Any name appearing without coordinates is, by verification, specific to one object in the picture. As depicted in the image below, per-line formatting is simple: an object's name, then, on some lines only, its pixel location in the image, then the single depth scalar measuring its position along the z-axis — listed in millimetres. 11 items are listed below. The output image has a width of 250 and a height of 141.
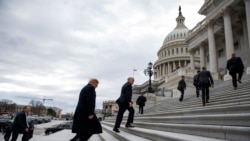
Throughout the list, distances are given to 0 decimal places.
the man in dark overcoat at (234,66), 7507
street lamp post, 20963
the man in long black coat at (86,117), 3864
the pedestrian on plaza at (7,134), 9898
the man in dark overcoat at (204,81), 7365
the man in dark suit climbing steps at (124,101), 5773
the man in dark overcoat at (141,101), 12022
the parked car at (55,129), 16479
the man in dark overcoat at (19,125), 6526
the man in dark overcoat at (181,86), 11385
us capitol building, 15914
